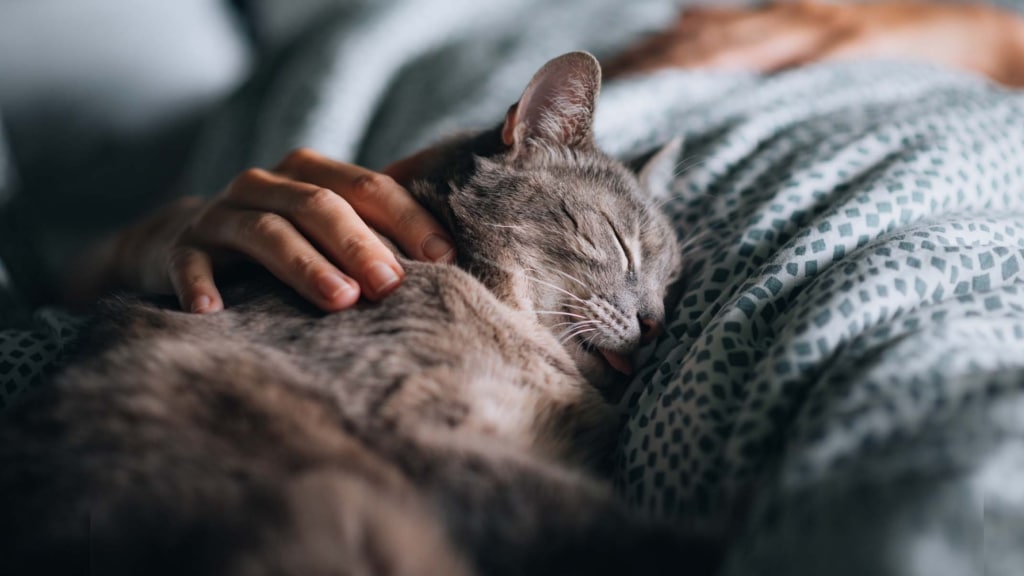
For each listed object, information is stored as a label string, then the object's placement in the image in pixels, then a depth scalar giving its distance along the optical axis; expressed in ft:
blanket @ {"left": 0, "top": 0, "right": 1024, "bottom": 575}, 1.32
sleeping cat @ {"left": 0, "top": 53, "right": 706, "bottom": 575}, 1.42
